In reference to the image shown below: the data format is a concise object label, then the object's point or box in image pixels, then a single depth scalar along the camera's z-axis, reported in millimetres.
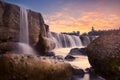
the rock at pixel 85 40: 31775
